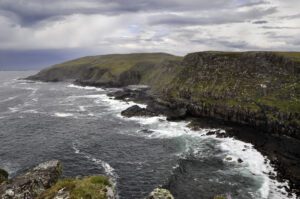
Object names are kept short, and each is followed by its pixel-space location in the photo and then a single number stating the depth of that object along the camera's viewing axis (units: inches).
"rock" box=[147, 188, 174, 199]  1184.1
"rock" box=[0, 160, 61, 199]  1278.3
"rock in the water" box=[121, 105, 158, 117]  3807.6
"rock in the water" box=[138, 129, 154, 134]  3080.7
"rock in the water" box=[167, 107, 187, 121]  3582.7
